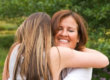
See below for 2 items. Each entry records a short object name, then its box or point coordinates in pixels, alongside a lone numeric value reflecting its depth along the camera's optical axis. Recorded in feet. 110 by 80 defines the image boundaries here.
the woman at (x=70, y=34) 8.47
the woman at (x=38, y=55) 7.46
